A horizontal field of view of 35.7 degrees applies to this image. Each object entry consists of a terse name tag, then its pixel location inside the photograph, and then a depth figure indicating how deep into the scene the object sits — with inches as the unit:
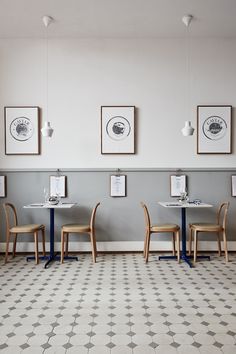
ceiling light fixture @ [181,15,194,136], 198.5
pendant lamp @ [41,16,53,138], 200.5
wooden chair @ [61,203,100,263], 203.2
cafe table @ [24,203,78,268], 205.2
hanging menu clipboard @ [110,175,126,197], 227.5
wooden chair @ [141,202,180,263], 201.9
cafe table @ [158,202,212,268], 201.3
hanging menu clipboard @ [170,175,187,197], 227.3
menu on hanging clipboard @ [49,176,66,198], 226.8
